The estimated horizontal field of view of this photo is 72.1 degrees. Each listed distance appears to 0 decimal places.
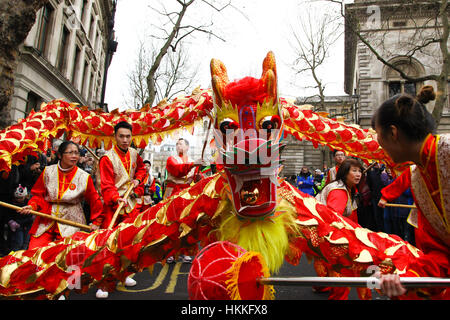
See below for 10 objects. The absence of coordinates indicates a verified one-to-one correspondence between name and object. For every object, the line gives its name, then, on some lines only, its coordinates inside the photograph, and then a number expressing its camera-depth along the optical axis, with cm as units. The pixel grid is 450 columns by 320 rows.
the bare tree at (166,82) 1909
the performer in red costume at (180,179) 519
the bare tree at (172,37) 1089
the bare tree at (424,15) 948
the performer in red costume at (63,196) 325
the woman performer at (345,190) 340
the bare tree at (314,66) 1922
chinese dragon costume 169
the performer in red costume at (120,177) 352
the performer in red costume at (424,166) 142
